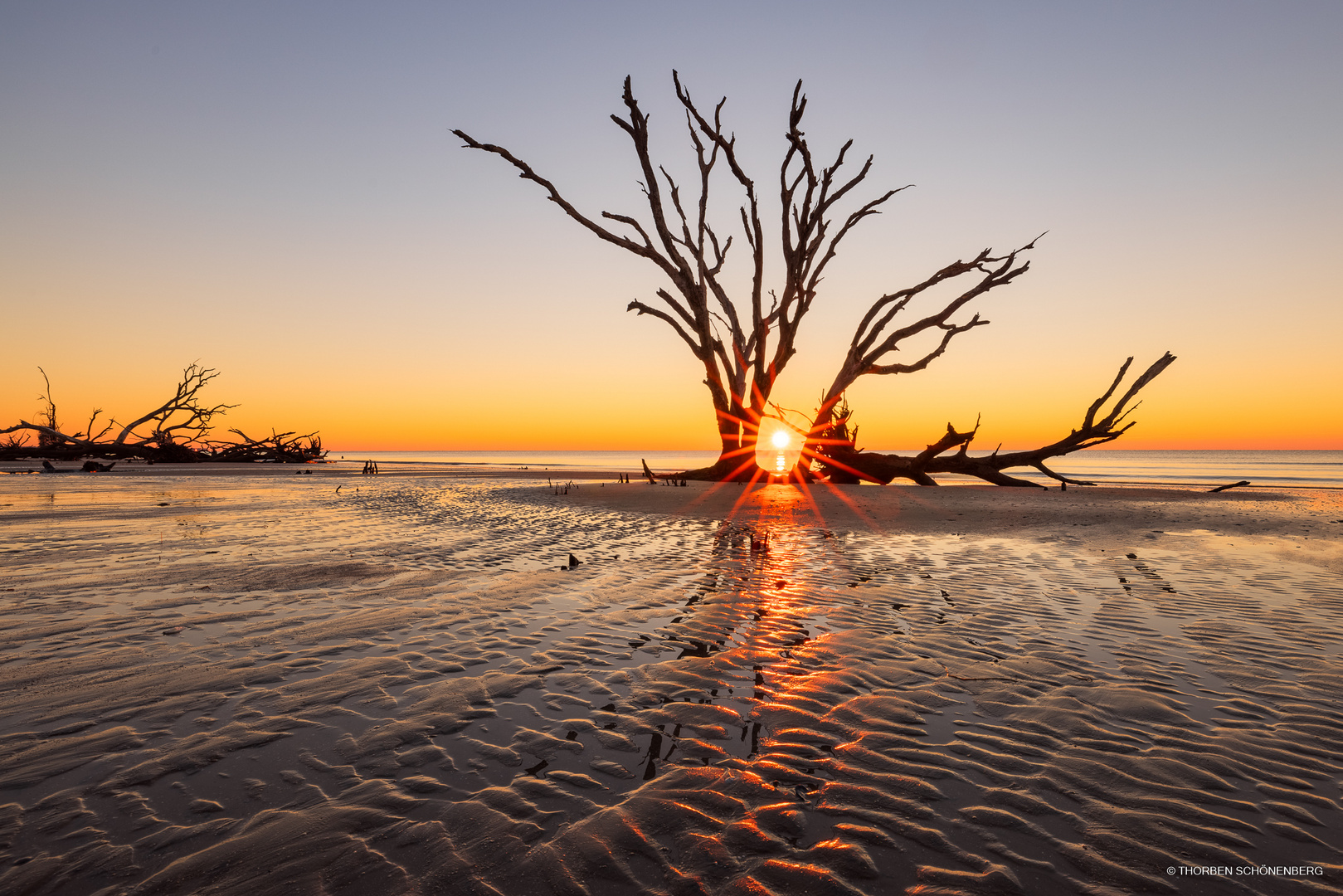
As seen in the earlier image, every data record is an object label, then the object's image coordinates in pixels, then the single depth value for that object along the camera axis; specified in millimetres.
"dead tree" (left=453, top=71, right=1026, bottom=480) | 17422
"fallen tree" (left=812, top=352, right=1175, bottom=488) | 16438
